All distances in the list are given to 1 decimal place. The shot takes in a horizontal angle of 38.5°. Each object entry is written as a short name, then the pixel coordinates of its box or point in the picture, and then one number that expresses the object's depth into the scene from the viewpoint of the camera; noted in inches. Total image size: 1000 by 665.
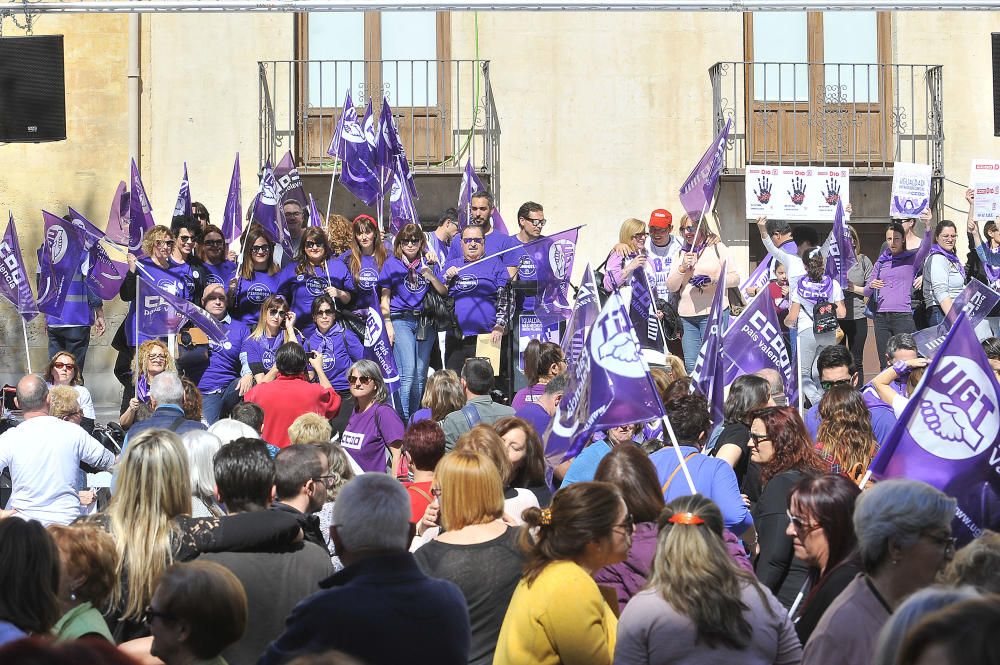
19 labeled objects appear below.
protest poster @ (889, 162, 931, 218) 617.6
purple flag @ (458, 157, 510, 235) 568.0
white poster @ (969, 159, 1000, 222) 596.7
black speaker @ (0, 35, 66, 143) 642.8
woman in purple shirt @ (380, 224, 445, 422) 477.4
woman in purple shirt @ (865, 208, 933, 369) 541.3
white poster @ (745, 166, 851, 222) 631.8
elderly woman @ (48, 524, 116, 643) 181.9
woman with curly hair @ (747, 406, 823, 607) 240.2
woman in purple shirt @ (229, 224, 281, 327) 464.1
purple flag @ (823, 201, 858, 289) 512.4
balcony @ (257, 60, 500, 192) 668.1
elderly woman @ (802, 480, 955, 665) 170.2
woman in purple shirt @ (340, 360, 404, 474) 344.5
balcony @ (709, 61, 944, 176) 680.4
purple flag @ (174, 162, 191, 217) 559.8
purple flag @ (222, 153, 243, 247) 579.5
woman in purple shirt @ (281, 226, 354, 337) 466.6
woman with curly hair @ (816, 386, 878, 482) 274.4
